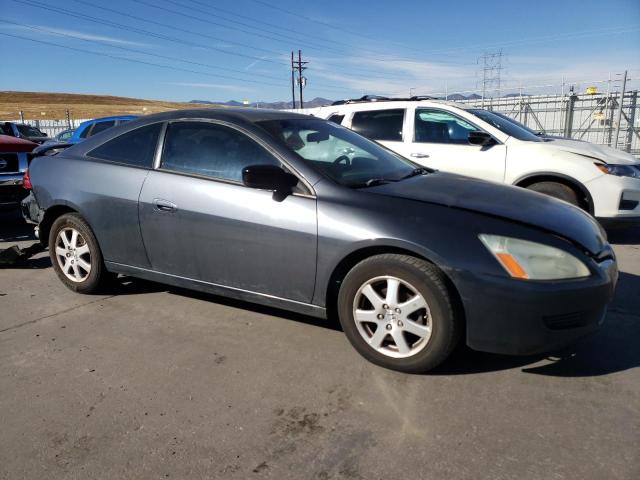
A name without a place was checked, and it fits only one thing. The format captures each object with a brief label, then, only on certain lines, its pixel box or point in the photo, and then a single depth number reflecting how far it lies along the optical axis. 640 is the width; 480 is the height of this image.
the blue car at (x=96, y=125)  11.47
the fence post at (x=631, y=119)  14.55
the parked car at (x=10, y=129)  15.46
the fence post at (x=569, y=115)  15.97
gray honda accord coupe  2.63
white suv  5.61
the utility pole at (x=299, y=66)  58.28
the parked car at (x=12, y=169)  6.68
